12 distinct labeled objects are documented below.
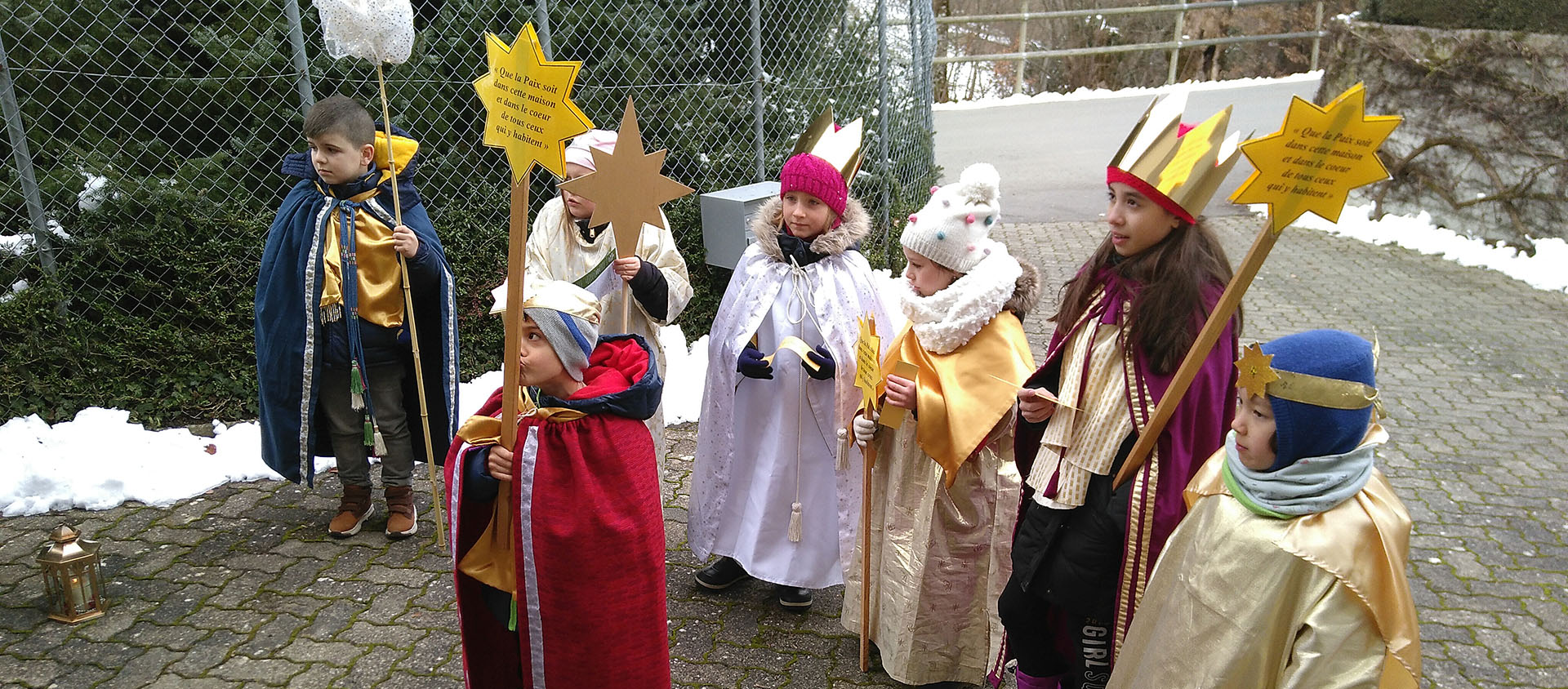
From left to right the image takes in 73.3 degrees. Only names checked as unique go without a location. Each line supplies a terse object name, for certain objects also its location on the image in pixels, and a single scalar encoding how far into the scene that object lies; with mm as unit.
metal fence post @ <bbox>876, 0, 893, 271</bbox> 8031
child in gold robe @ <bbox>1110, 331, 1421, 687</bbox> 1981
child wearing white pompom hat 3016
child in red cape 2666
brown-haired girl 2529
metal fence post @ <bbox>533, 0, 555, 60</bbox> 6070
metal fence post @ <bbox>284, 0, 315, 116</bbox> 5426
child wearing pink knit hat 3697
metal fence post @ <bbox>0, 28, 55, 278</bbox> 4992
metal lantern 3676
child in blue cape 3973
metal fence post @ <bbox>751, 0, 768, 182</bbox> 6973
